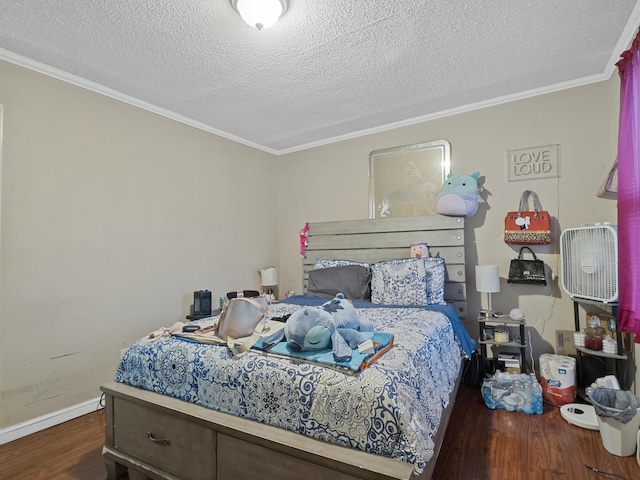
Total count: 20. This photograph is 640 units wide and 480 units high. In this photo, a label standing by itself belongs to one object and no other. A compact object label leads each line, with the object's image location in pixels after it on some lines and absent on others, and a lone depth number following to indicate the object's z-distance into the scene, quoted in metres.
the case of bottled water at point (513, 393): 2.46
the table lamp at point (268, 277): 4.10
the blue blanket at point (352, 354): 1.45
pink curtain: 2.03
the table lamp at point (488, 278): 2.86
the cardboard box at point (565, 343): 2.86
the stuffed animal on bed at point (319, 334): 1.60
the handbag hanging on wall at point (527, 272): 2.90
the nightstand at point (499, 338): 2.77
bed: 1.26
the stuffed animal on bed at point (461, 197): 3.08
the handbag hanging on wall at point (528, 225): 2.87
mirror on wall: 3.49
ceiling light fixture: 1.83
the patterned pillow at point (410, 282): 2.86
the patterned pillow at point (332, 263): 3.53
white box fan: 2.31
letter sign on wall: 2.97
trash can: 1.89
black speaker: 3.30
